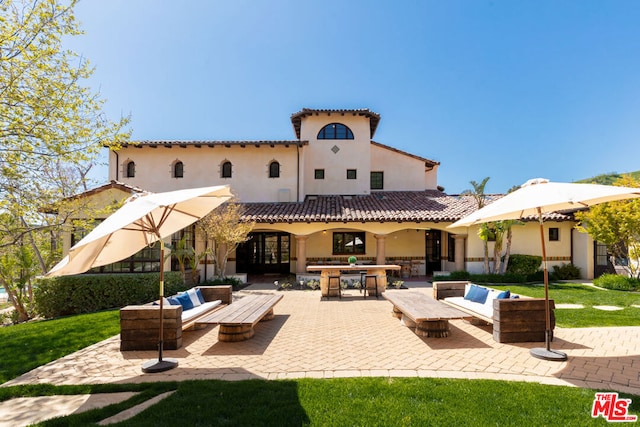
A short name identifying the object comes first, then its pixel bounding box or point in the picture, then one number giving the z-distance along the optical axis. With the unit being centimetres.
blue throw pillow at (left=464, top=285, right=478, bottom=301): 779
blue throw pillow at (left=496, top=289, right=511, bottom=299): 667
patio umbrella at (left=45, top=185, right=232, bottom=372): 422
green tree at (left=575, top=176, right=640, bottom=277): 1259
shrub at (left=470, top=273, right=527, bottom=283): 1463
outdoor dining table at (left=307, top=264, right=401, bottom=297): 1159
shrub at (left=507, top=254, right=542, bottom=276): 1559
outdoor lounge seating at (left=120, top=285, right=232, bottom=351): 602
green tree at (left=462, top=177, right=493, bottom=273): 1475
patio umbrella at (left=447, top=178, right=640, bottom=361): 457
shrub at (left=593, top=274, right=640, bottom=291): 1266
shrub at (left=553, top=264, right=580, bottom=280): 1567
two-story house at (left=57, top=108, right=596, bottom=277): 1585
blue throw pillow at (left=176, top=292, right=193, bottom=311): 741
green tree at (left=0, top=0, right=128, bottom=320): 750
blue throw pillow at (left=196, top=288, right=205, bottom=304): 823
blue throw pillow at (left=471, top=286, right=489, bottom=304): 748
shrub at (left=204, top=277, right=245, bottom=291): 1421
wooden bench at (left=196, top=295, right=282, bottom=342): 596
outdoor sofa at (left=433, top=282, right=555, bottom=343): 611
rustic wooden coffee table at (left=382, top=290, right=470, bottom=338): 595
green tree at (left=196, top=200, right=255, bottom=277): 1403
